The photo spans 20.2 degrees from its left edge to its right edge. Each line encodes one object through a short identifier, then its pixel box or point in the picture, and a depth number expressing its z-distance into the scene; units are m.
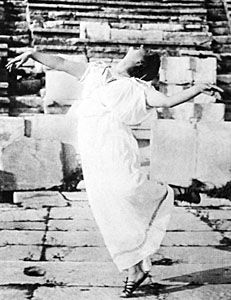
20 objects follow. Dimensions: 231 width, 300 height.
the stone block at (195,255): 4.95
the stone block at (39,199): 7.33
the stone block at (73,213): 6.67
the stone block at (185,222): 6.17
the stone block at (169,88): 9.20
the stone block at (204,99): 9.14
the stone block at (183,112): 8.95
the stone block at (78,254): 4.98
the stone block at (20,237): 5.43
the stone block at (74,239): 5.46
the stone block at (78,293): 3.90
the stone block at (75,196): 7.52
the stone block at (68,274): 4.23
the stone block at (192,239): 5.54
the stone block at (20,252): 4.95
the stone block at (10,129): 7.96
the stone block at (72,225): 6.06
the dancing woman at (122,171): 3.99
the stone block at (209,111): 8.95
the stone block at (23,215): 6.48
